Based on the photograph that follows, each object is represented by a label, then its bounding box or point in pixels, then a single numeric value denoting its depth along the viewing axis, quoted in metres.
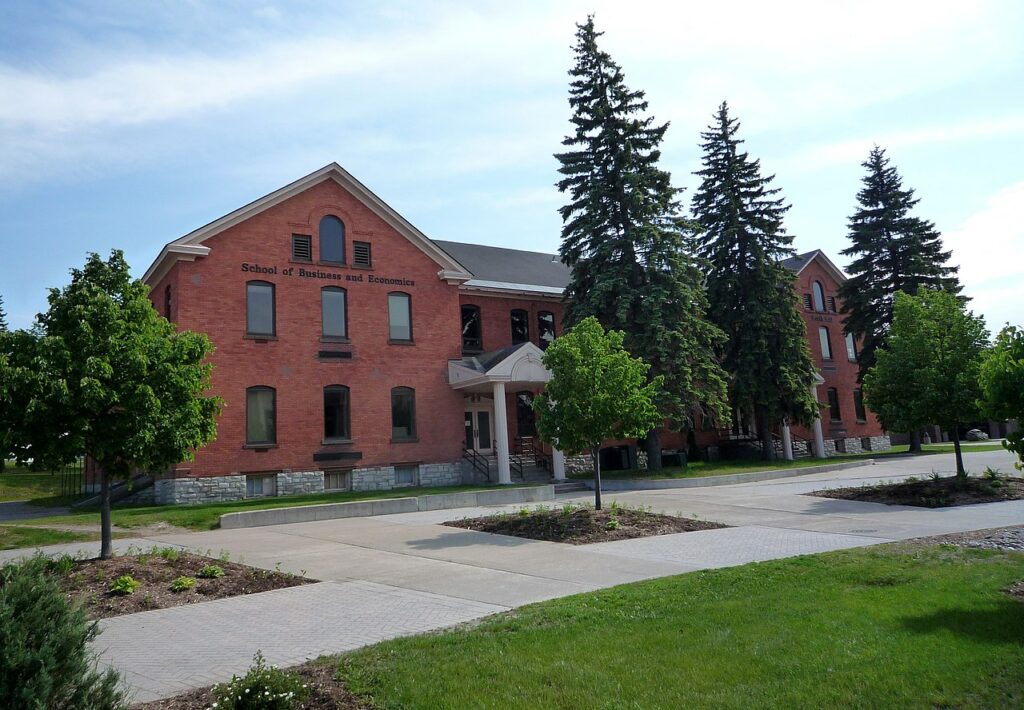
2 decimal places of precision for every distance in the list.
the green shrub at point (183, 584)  9.61
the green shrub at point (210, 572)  10.24
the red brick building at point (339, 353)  24.77
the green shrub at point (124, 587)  9.36
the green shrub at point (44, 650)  3.54
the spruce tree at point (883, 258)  39.62
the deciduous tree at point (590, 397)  15.84
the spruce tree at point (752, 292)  33.38
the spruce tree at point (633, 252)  27.72
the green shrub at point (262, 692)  4.54
